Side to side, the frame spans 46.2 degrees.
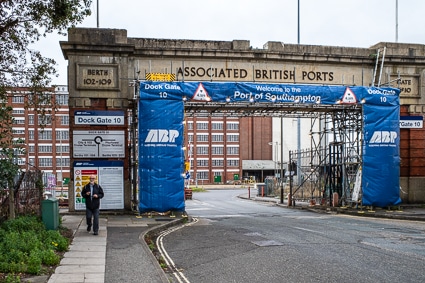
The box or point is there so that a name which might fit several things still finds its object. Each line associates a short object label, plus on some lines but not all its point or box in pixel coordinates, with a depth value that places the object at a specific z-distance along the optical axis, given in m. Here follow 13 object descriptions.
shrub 8.67
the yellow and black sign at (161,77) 22.29
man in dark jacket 14.71
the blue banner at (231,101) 21.05
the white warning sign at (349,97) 23.31
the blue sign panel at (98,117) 21.11
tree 12.97
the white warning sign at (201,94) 21.70
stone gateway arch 21.31
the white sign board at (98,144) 21.09
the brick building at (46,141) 89.81
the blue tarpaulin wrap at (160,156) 20.98
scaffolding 25.02
